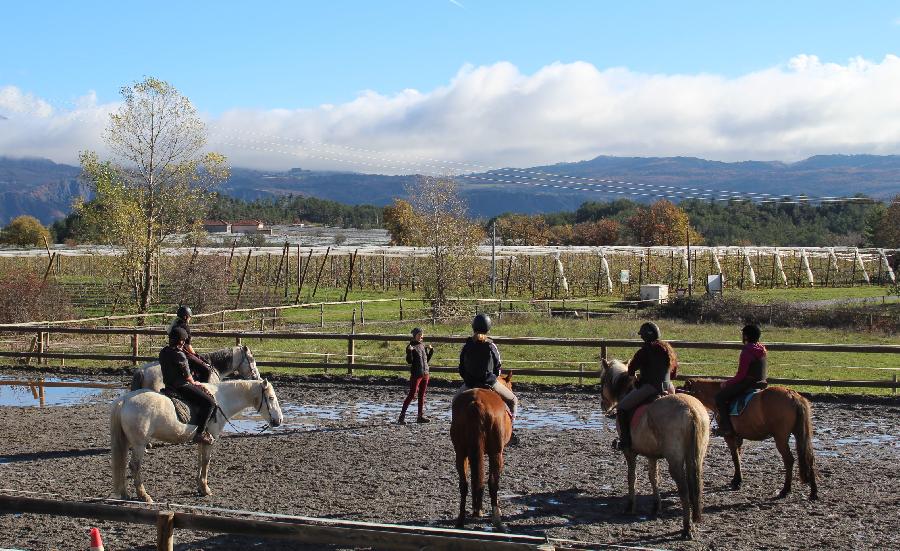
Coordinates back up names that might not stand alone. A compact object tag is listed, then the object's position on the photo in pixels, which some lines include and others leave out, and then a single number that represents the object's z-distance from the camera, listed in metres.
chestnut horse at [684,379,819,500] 9.66
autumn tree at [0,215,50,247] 91.94
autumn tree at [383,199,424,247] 83.97
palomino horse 8.35
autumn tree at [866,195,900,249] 84.38
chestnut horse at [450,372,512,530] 8.52
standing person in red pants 14.59
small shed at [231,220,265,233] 133.43
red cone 5.90
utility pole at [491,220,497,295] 51.30
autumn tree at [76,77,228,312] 34.88
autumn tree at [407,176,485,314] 40.28
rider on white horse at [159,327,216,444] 9.92
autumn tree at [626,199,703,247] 104.44
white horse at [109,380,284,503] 9.43
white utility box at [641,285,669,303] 46.97
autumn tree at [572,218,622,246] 116.38
